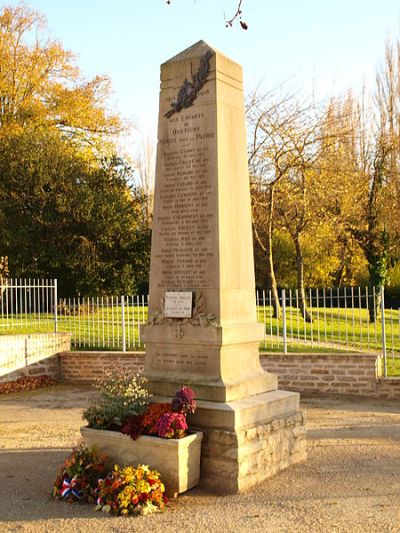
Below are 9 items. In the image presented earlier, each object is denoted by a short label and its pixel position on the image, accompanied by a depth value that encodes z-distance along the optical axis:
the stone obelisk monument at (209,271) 6.36
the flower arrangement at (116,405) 6.12
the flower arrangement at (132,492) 5.38
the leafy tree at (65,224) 22.30
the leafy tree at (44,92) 27.47
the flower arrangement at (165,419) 5.72
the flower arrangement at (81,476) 5.72
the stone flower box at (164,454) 5.66
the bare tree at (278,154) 18.88
